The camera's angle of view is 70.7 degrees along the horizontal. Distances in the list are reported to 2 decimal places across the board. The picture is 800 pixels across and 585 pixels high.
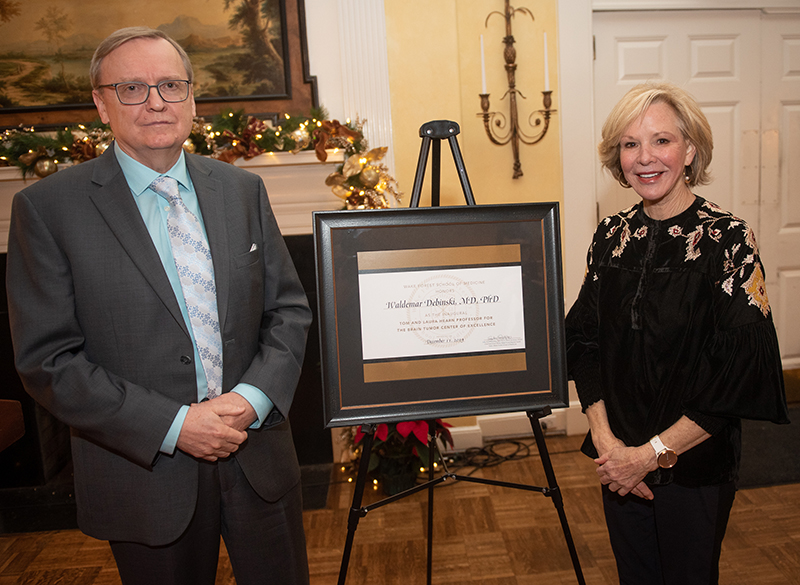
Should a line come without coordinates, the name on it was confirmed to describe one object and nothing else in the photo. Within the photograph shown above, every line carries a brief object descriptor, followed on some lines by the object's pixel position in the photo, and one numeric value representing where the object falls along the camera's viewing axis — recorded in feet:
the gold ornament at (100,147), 8.41
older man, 3.78
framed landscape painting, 9.02
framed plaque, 4.45
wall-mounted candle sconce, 9.57
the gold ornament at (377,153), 8.64
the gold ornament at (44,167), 8.52
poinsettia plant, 8.77
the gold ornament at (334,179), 8.72
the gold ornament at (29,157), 8.55
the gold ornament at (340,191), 8.77
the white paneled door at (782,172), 10.96
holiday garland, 8.51
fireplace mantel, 8.96
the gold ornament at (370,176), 8.55
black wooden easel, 4.67
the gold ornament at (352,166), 8.56
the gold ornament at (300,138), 8.79
